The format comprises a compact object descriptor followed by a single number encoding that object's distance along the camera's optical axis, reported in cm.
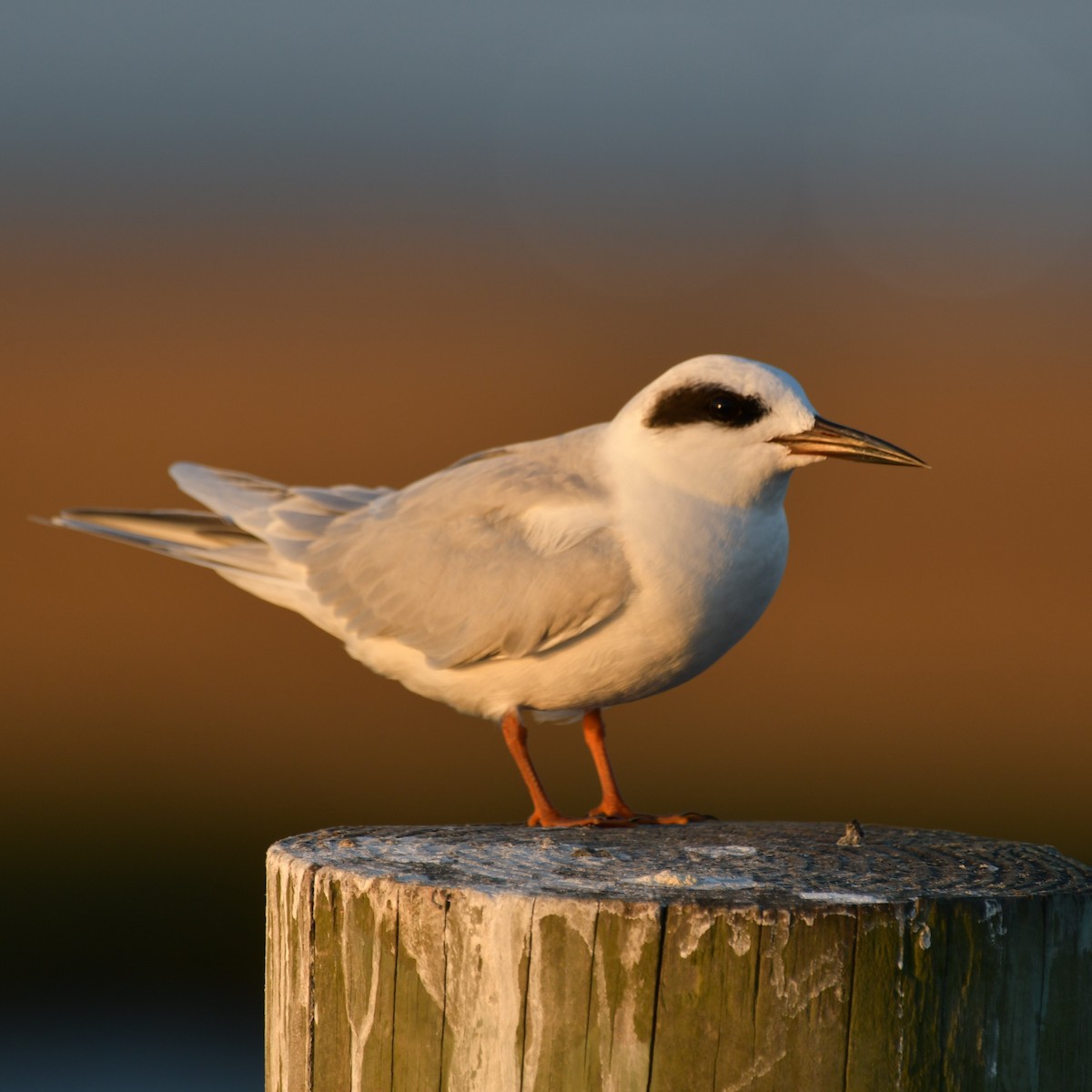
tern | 966
